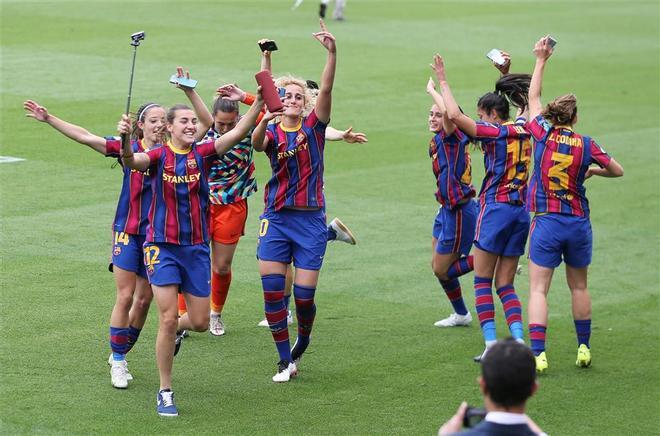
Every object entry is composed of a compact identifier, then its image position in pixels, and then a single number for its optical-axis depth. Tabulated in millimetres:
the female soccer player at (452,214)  20016
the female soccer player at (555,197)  18359
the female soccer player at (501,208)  19000
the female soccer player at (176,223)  16062
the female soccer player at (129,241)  16937
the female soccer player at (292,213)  17812
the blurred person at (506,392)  9047
